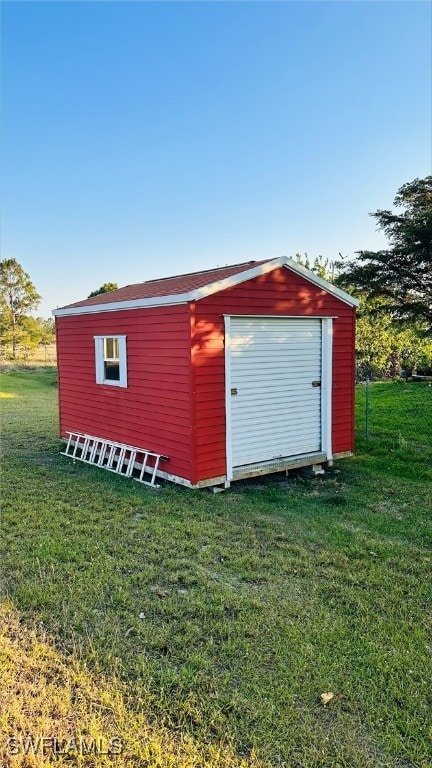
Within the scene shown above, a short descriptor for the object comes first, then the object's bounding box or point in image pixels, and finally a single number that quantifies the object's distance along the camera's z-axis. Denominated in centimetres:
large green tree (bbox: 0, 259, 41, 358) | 2614
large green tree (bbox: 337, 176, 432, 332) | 927
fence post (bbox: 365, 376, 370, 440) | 876
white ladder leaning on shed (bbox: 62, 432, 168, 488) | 666
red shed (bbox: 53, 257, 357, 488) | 602
